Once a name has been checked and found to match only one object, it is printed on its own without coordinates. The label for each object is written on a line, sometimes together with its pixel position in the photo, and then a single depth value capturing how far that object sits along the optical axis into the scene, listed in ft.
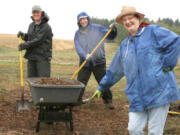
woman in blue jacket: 9.24
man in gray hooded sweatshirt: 19.54
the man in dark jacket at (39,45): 18.22
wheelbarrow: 13.53
